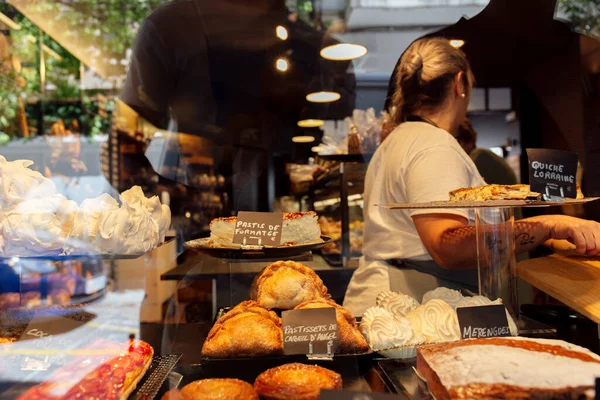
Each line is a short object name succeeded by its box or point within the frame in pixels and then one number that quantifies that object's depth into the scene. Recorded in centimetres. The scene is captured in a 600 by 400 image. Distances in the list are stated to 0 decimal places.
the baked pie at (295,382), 116
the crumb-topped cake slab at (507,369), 104
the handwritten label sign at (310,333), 136
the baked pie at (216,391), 114
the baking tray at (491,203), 145
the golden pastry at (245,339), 138
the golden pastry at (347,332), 141
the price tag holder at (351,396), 109
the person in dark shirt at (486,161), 354
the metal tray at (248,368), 135
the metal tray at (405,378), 121
